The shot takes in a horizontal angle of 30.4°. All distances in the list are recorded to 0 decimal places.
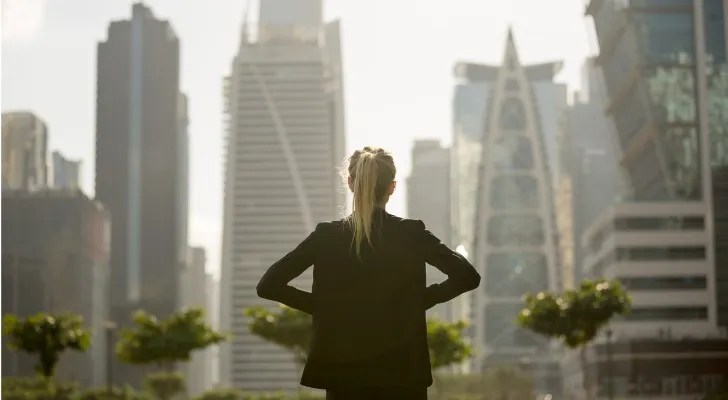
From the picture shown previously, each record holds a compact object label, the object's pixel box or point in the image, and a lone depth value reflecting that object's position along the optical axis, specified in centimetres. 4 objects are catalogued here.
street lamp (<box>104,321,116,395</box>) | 6539
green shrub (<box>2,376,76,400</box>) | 5466
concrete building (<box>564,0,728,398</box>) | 13825
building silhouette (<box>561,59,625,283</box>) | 16532
